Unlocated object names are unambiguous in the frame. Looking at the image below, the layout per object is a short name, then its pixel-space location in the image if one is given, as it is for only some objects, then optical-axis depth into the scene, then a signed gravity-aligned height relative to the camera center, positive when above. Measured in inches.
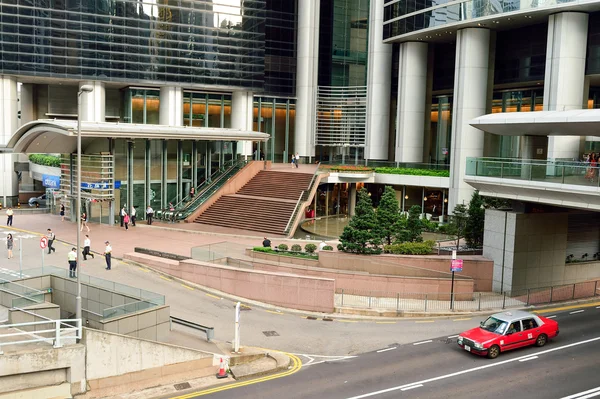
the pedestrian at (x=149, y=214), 1763.0 -222.9
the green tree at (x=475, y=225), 1416.1 -184.3
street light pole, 791.7 -191.1
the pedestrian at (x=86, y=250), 1291.8 -240.6
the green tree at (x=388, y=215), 1435.8 -169.8
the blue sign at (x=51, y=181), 2128.4 -169.6
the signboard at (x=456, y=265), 1135.6 -220.2
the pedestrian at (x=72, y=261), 1147.3 -235.4
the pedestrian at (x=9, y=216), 1635.1 -224.4
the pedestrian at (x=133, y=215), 1726.1 -221.7
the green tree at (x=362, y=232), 1314.0 -193.2
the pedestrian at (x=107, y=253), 1214.9 -230.8
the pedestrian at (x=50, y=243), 1342.3 -237.5
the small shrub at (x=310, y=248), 1360.7 -235.8
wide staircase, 1781.5 -201.4
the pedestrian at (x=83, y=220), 1631.8 -228.5
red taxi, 873.5 -269.8
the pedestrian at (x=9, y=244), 1267.2 -227.7
